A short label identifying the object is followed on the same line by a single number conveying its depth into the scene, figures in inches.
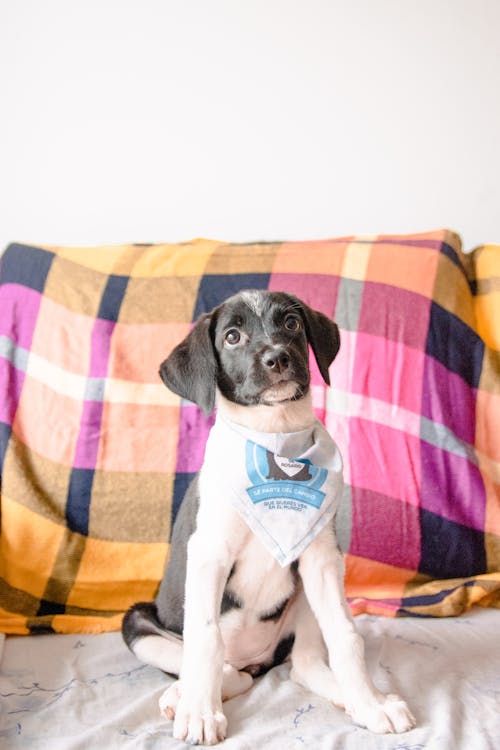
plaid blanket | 46.1
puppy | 34.7
